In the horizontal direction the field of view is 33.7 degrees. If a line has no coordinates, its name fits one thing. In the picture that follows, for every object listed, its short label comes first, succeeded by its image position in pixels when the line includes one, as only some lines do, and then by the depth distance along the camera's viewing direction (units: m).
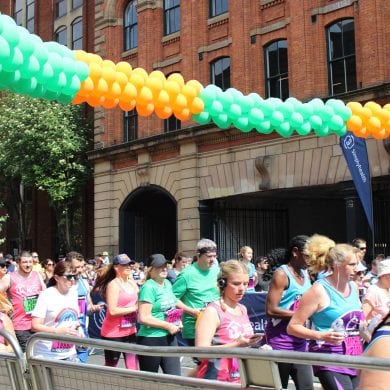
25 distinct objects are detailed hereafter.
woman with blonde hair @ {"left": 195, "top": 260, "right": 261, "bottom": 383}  4.69
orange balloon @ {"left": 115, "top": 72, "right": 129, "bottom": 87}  8.56
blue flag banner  12.06
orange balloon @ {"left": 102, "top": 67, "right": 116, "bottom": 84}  8.42
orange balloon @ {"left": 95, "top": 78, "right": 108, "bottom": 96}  8.38
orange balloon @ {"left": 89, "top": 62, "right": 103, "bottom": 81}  8.27
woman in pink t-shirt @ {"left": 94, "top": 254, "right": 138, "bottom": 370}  7.68
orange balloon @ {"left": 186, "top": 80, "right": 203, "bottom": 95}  9.45
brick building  18.88
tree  27.48
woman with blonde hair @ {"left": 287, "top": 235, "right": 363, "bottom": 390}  4.86
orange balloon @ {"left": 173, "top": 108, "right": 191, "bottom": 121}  9.27
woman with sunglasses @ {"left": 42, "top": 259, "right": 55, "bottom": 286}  14.72
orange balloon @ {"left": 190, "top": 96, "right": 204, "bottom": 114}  9.41
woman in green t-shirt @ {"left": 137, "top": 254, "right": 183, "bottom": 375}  6.91
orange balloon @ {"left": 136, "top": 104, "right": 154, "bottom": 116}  9.03
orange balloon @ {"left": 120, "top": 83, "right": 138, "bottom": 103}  8.66
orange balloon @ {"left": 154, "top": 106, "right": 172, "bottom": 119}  9.16
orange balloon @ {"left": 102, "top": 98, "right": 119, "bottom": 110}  8.60
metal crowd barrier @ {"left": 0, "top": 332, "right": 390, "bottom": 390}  2.70
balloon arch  7.38
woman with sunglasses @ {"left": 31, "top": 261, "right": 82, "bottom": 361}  6.23
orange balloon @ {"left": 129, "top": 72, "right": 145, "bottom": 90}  8.77
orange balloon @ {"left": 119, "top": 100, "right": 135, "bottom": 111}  8.80
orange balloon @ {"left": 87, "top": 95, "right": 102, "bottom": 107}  8.50
